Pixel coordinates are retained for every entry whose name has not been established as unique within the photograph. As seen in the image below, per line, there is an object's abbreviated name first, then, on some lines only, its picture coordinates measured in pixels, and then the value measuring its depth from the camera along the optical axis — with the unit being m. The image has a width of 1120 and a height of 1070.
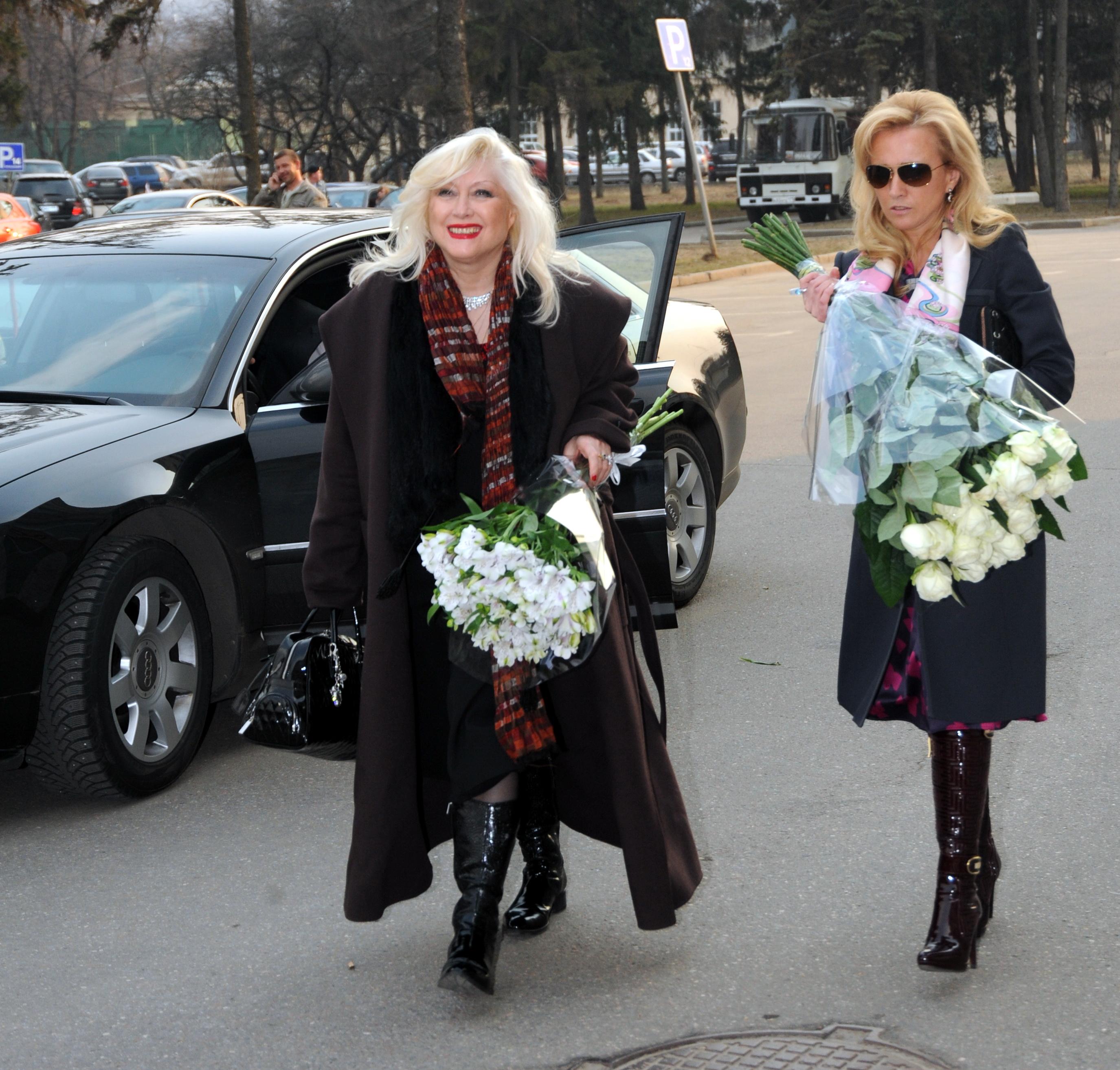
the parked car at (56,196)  41.72
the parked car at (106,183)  50.25
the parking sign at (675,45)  20.48
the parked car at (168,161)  58.38
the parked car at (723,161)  64.69
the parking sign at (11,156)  34.72
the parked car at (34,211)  32.30
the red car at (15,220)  25.75
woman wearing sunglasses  3.22
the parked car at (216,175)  48.62
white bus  37.81
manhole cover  2.88
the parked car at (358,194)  30.80
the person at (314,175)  17.14
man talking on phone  13.98
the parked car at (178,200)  27.34
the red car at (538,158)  44.12
